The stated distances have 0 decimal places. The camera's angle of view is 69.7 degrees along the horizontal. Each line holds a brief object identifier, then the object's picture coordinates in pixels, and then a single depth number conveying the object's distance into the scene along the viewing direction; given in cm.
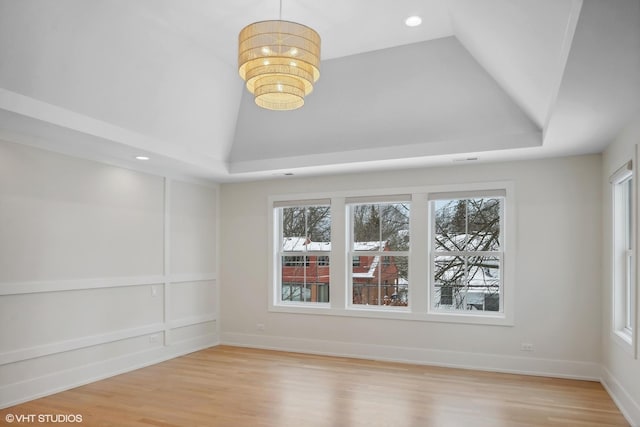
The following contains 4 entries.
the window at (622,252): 411
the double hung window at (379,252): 593
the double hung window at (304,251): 639
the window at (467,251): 543
